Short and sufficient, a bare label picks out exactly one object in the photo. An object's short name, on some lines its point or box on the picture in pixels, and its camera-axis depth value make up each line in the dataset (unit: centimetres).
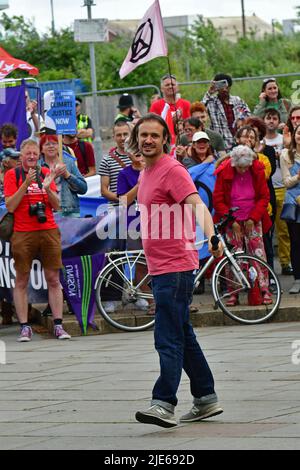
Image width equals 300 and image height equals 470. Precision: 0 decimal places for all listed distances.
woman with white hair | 1450
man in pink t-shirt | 875
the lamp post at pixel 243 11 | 9380
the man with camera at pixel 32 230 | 1374
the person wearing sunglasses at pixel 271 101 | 1770
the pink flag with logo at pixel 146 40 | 1625
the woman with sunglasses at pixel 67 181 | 1494
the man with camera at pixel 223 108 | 1752
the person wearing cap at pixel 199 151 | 1559
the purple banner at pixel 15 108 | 1709
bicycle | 1406
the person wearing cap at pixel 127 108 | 1970
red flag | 1842
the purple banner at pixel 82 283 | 1405
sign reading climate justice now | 1562
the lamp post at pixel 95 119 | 2077
